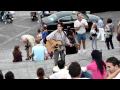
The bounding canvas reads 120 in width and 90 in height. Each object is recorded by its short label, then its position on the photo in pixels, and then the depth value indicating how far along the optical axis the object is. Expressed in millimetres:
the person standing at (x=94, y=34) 13897
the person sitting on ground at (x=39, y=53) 10625
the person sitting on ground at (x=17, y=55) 12570
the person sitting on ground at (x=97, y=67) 5645
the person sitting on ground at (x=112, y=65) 4957
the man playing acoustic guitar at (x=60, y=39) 9820
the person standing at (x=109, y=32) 13000
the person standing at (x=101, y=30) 16156
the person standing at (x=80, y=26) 11859
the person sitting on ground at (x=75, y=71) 4613
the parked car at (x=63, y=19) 19722
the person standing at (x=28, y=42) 13156
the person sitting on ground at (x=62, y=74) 5605
